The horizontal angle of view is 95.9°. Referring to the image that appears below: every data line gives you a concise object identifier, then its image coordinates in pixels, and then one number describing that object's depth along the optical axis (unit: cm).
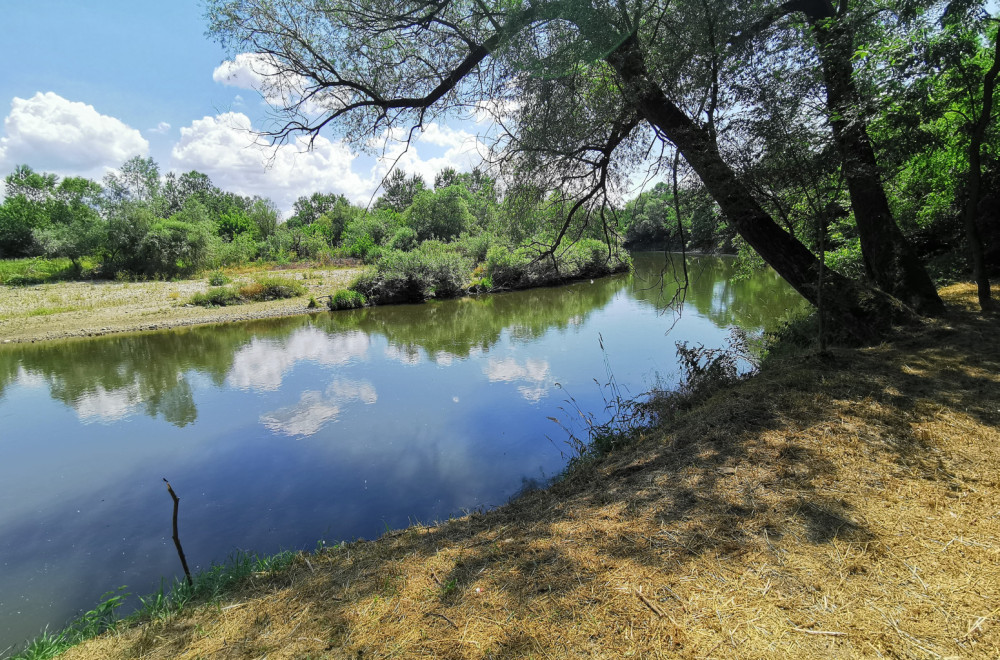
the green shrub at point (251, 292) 2022
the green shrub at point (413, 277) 2062
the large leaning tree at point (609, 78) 486
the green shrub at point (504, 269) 2380
